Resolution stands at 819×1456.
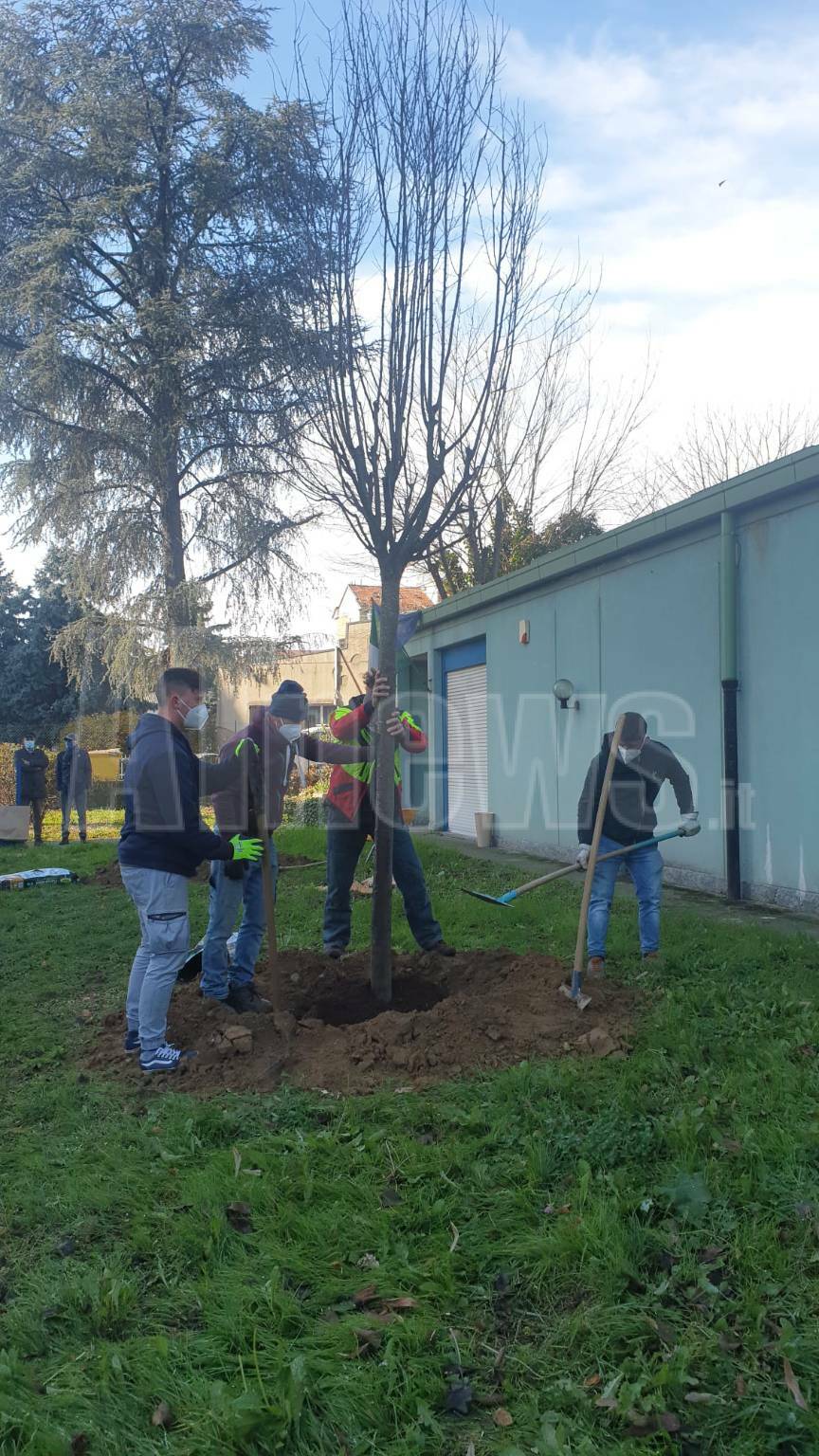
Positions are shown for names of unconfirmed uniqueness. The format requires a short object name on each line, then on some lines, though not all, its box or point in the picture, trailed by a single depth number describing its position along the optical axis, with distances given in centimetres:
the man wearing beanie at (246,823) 561
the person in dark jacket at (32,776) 1677
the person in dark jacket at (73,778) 1614
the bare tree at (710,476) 2392
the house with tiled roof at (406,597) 3124
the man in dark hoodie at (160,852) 473
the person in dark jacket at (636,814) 632
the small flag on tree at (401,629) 565
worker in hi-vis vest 641
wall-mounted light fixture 1137
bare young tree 557
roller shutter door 1457
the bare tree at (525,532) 2250
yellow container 2619
